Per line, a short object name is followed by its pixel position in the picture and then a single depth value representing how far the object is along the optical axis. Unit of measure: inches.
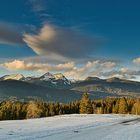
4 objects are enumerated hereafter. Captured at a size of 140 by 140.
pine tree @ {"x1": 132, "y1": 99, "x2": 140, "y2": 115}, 3370.2
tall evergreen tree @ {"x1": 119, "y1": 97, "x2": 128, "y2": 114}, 3127.2
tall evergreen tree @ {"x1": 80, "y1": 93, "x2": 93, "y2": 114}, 2607.3
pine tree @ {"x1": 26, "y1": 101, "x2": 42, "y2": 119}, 3171.9
